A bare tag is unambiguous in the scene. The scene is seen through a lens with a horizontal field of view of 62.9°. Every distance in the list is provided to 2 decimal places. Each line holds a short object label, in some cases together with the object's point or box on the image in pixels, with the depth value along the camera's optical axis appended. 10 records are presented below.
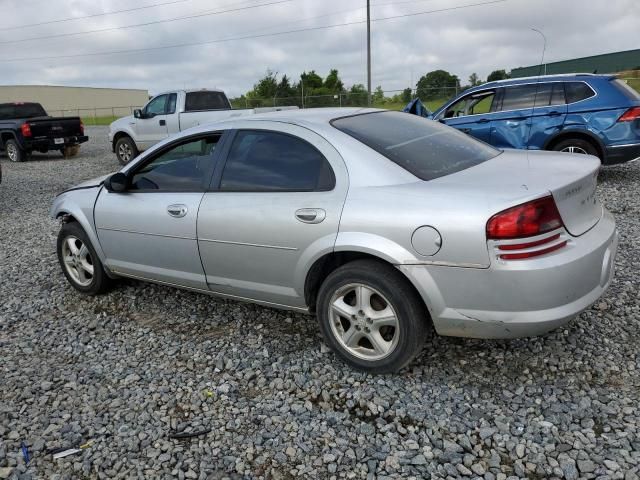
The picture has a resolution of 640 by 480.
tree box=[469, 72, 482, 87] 35.86
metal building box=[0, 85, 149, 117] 60.34
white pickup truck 12.31
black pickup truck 14.83
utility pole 24.83
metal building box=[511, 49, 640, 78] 32.81
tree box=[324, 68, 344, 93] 48.13
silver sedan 2.62
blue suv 7.65
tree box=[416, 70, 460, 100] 26.49
